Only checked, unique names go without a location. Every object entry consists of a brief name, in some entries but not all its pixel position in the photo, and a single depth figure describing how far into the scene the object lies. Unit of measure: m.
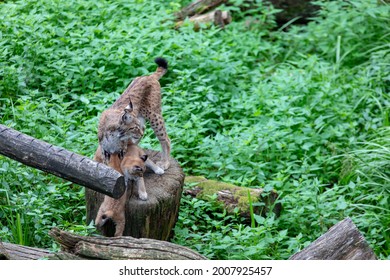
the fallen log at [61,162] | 11.82
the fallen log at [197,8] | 24.03
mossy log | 16.08
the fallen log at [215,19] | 23.36
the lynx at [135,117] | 14.44
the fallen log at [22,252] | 12.59
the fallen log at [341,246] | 12.18
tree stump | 14.02
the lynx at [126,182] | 13.76
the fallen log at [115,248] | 11.96
